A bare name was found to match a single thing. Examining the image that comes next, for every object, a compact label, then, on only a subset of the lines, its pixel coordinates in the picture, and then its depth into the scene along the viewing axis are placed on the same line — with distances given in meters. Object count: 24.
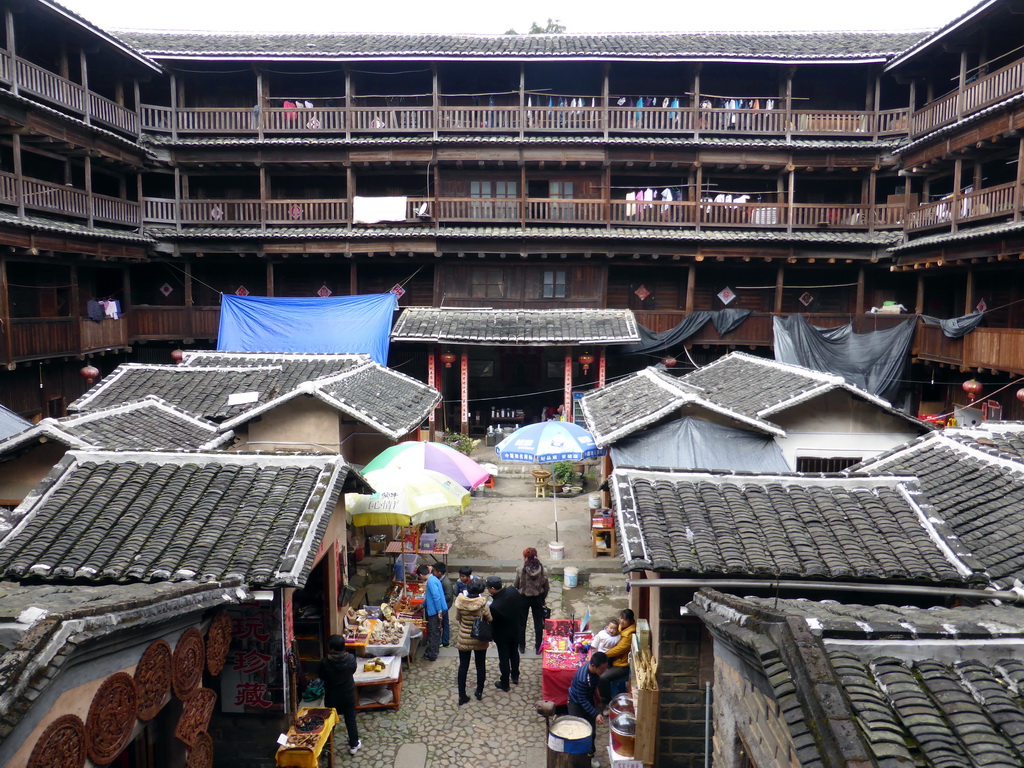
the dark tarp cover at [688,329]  25.28
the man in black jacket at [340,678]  8.76
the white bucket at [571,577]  13.96
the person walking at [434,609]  10.95
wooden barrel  8.16
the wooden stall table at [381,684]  9.78
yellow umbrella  11.88
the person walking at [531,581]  10.92
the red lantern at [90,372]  19.92
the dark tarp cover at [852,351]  22.75
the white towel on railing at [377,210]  25.72
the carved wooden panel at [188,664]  6.13
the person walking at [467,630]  9.95
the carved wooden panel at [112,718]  4.96
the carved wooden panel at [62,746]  4.39
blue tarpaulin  23.47
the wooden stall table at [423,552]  13.91
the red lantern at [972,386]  19.12
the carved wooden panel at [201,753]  6.43
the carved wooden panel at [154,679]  5.59
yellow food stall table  8.09
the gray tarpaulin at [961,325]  20.50
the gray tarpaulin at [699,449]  13.48
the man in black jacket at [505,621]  9.98
